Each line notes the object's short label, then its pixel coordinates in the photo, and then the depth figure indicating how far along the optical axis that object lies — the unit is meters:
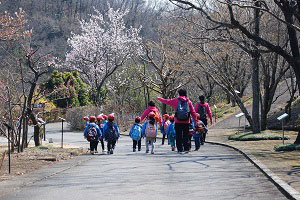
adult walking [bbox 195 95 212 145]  21.09
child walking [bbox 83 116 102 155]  19.64
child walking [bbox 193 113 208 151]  19.05
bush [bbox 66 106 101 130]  44.88
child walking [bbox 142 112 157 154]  19.17
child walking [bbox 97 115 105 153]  22.83
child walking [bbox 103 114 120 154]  19.36
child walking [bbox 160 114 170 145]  24.43
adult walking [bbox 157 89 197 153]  17.47
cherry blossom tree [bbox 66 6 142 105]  48.53
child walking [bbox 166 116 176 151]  19.80
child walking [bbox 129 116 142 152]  19.95
